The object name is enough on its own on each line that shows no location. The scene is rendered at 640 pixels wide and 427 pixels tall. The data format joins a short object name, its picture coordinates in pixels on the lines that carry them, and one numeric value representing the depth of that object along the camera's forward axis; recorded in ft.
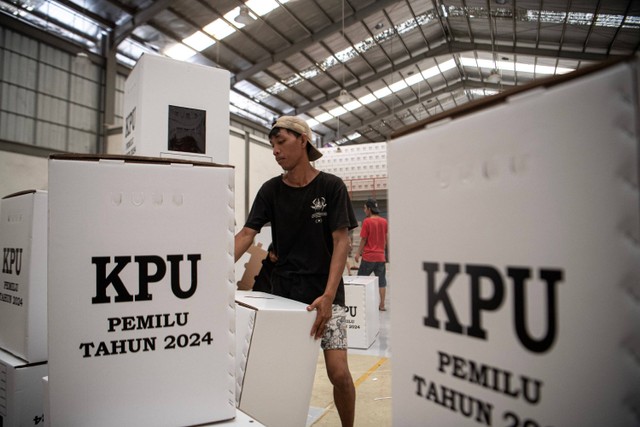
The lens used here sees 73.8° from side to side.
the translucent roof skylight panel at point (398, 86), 45.91
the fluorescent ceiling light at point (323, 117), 47.45
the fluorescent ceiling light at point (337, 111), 47.39
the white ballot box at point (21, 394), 4.59
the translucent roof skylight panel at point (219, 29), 28.35
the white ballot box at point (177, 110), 6.76
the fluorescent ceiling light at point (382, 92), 46.50
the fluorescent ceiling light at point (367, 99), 46.80
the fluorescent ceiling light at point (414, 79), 45.44
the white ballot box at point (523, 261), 1.36
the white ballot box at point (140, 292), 2.78
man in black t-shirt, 5.42
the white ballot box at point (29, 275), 4.72
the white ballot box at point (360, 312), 12.28
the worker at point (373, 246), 18.79
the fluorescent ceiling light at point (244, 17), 24.31
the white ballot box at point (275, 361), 4.88
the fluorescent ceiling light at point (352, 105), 47.47
